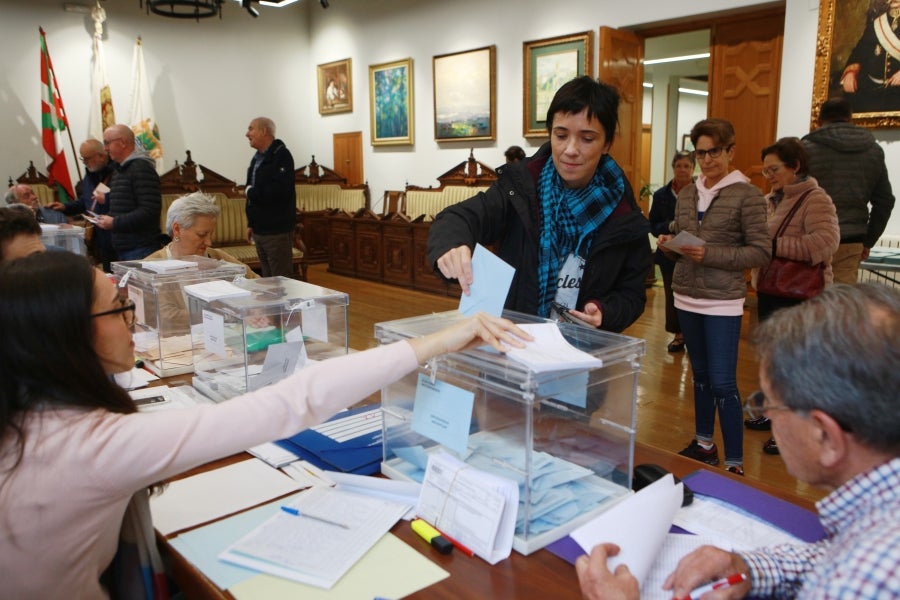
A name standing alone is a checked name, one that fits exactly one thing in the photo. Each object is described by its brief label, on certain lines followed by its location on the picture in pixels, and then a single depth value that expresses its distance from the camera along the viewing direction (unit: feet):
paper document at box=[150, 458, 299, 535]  4.18
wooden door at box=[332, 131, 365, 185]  33.04
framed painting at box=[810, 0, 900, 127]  16.26
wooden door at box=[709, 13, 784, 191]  19.51
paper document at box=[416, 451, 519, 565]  3.60
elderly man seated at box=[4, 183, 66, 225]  19.56
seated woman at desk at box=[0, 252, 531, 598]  3.21
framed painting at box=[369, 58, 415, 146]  29.86
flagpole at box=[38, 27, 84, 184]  25.96
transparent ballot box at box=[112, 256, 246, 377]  7.54
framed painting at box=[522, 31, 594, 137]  22.93
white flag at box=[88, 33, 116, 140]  27.94
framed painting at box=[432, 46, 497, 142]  26.43
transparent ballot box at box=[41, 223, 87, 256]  13.64
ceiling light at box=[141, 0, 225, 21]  20.06
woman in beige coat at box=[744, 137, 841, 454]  10.16
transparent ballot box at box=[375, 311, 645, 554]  3.76
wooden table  3.34
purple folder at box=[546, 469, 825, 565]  3.77
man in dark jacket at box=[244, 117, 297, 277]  17.39
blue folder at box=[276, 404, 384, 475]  4.77
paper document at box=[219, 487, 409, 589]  3.54
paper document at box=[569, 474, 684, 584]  3.29
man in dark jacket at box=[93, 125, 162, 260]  14.03
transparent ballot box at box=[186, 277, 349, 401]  6.15
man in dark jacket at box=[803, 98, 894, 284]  12.63
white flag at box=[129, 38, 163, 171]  28.60
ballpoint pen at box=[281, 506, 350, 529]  4.03
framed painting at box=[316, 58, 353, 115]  32.55
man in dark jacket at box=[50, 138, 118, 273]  17.06
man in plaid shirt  2.51
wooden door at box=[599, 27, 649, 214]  21.30
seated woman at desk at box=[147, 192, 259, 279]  9.82
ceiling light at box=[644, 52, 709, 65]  31.76
